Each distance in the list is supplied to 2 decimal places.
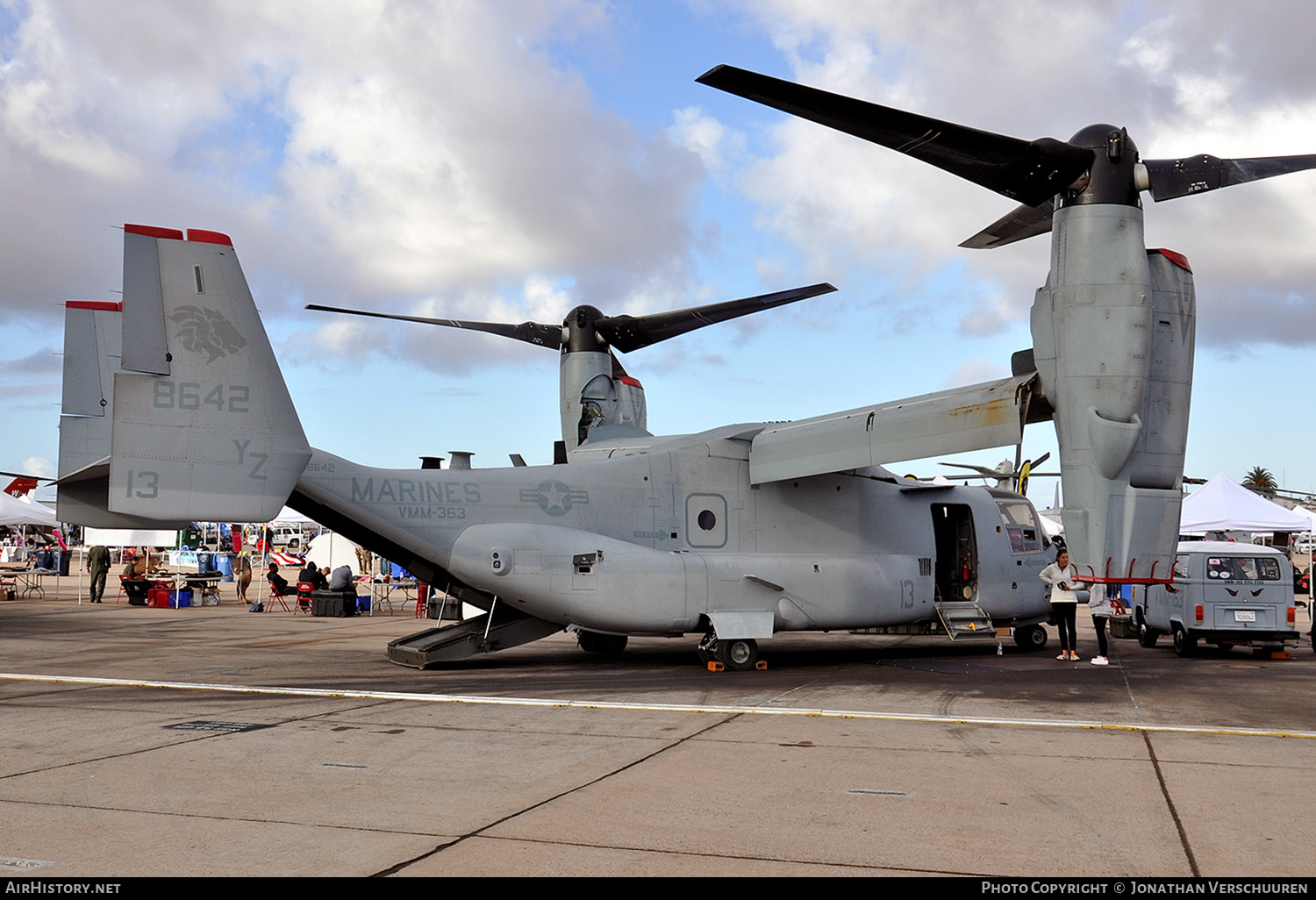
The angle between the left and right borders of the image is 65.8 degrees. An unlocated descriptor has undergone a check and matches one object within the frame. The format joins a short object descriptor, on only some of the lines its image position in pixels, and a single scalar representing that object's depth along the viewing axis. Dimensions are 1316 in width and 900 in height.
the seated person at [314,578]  29.35
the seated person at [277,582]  29.16
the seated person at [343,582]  27.78
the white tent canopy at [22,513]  27.17
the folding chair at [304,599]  28.06
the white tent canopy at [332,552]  37.69
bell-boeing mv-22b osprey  11.15
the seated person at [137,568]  32.28
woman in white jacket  15.38
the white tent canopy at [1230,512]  27.12
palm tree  111.38
